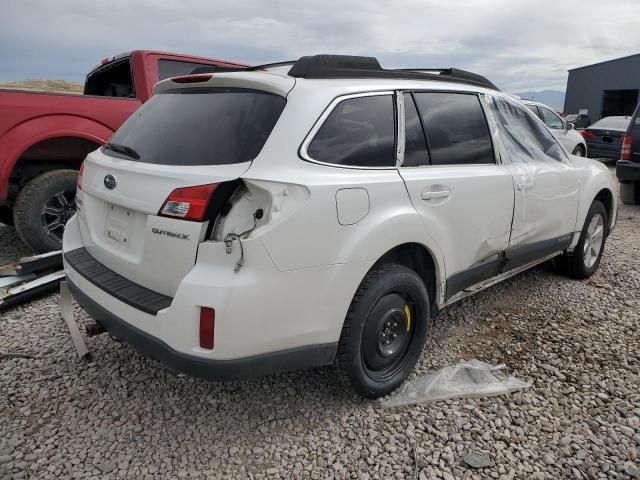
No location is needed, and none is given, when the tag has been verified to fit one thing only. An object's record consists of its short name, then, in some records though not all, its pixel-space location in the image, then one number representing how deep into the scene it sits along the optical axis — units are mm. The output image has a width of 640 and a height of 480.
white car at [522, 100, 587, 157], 10711
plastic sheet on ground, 2713
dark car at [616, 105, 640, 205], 7770
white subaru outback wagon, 2004
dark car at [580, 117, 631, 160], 12711
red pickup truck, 4094
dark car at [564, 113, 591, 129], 22972
